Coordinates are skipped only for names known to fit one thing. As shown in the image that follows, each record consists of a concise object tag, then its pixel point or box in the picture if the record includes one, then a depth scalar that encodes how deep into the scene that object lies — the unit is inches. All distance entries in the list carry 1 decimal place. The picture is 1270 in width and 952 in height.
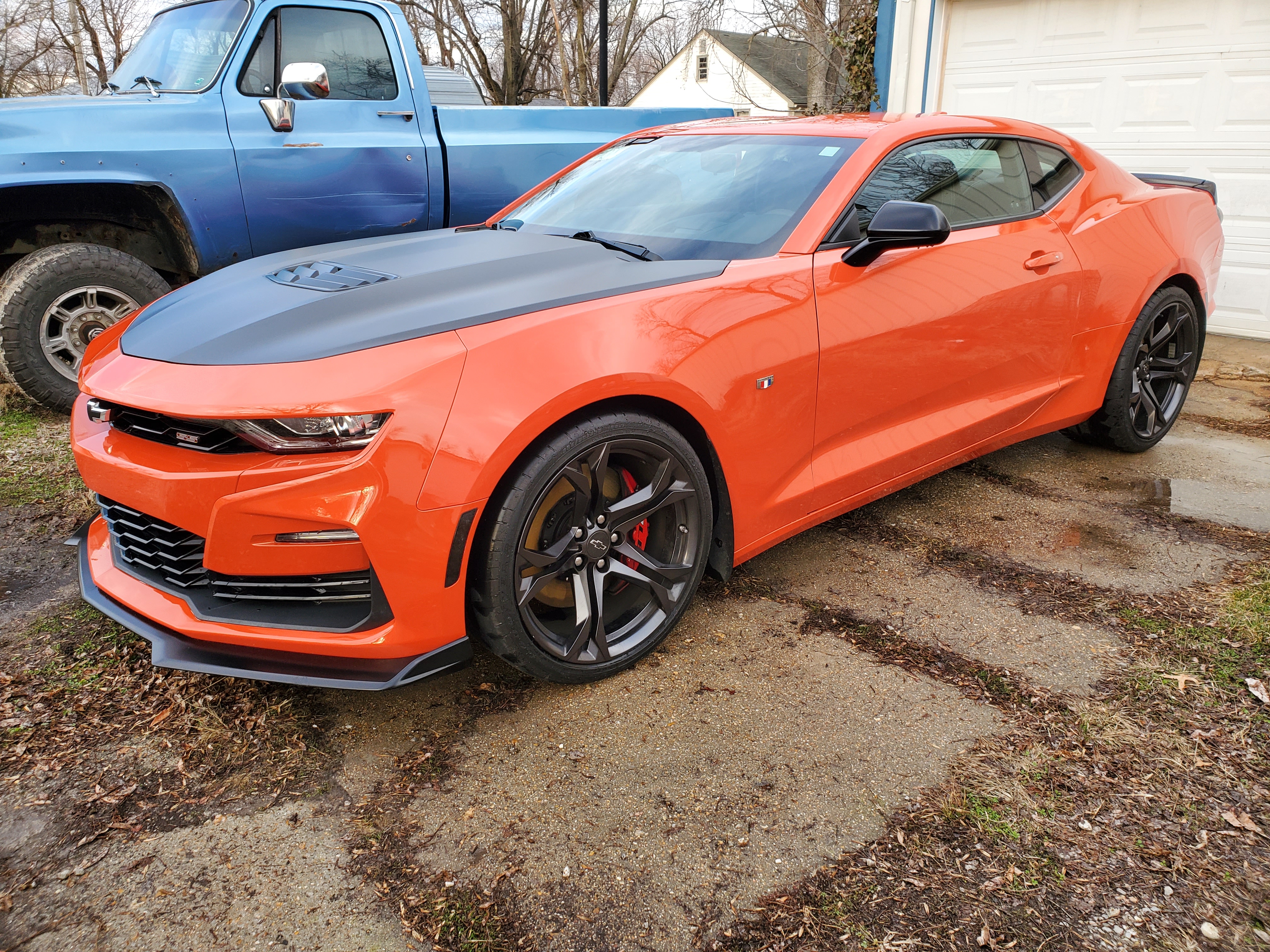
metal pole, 614.9
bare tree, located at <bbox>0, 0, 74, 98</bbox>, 1026.7
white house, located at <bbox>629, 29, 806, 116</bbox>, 1640.0
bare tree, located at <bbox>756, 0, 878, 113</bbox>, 368.2
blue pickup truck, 177.3
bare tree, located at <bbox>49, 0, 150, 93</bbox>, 1033.5
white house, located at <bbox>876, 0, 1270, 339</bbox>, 268.8
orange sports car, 82.9
